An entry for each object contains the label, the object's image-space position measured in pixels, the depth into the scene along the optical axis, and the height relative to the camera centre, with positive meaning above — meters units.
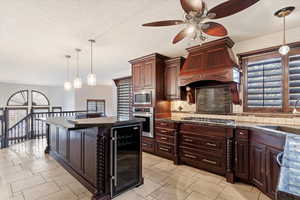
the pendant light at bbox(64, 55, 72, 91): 3.78 +0.39
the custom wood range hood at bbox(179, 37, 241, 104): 2.75 +0.68
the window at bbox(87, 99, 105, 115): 8.79 -0.37
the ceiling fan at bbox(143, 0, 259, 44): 1.36 +0.87
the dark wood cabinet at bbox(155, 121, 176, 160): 3.34 -0.96
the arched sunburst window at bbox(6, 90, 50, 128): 7.98 -0.23
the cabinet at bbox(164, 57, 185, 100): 3.74 +0.56
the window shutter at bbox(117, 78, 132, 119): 5.18 +0.07
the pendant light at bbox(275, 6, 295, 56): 2.00 +1.21
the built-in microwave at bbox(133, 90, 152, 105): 3.87 +0.03
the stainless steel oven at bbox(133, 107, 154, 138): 3.77 -0.55
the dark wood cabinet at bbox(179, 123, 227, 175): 2.62 -0.93
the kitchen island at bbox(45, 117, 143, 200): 1.97 -0.84
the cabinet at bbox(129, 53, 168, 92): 3.81 +0.75
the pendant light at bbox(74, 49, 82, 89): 3.40 +0.37
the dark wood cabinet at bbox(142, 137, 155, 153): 3.79 -1.21
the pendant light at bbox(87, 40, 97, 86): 3.03 +0.42
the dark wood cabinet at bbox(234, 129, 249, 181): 2.39 -0.92
